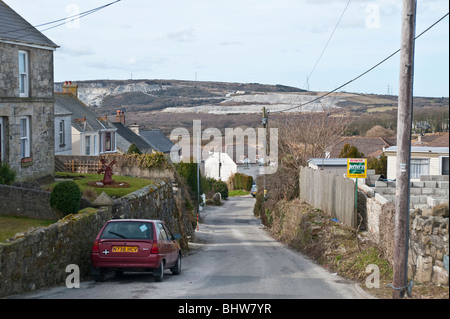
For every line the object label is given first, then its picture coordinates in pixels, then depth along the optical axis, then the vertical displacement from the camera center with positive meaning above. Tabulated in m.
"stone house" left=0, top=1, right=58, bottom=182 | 21.38 +1.30
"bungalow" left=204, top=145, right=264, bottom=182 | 88.94 -5.01
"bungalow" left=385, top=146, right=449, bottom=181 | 27.75 -1.38
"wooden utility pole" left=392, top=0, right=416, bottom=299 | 10.59 -0.27
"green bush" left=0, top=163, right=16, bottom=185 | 19.95 -1.57
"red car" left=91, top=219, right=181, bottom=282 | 12.58 -2.65
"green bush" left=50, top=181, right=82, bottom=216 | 15.98 -1.93
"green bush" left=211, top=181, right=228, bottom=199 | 72.62 -7.32
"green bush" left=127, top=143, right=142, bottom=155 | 45.22 -1.42
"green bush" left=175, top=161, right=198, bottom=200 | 49.97 -3.74
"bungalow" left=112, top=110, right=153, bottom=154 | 56.50 -0.68
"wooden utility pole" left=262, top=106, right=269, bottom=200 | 40.49 -0.36
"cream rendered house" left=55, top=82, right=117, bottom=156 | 44.62 +0.26
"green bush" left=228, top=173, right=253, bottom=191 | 86.38 -7.74
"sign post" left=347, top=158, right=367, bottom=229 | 18.89 -1.22
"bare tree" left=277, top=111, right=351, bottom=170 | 38.06 -0.42
